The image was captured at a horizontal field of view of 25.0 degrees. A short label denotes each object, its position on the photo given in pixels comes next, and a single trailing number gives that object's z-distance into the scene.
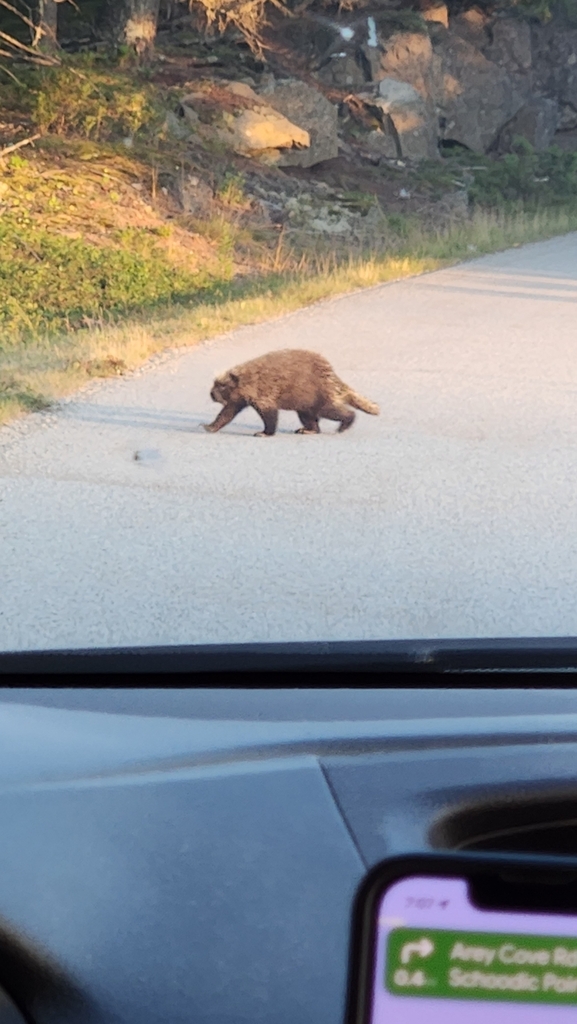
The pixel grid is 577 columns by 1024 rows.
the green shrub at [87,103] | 19.80
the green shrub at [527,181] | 26.22
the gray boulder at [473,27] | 29.30
